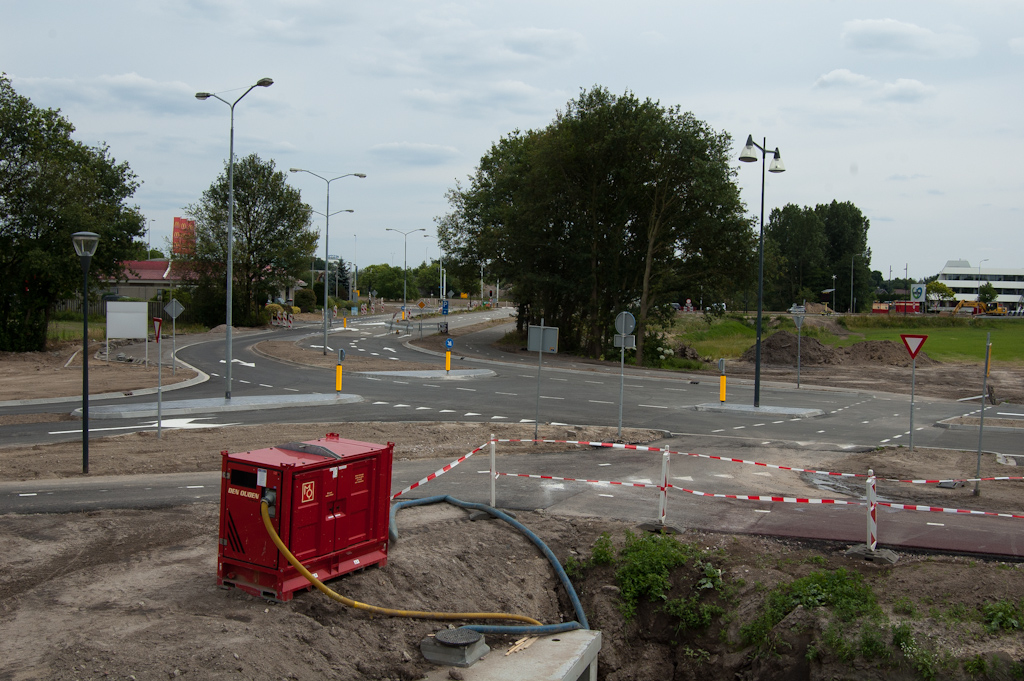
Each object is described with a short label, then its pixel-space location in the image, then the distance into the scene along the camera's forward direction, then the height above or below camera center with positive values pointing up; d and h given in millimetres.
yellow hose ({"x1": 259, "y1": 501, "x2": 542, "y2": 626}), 6766 -2768
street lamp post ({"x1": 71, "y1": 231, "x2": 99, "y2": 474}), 13006 +549
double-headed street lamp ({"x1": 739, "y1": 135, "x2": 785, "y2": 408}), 23562 +4999
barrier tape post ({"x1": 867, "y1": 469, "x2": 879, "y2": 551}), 8656 -2322
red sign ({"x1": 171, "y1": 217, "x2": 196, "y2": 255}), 65000 +5589
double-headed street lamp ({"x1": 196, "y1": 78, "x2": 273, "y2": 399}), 22047 +4156
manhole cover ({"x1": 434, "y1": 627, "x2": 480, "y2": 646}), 6633 -2972
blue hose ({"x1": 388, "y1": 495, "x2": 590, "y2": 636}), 7344 -2982
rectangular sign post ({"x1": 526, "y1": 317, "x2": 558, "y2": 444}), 16312 -572
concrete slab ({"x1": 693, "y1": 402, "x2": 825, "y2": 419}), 23922 -3061
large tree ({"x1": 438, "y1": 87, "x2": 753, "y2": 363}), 39781 +5897
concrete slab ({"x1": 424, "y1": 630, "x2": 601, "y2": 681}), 6508 -3241
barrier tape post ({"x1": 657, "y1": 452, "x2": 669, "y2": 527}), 9797 -2415
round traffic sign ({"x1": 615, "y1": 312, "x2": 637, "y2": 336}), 17516 -206
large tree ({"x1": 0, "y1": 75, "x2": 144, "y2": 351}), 38000 +4288
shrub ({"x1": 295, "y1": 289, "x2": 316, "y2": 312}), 96188 +937
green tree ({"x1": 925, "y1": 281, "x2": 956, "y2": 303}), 121438 +5023
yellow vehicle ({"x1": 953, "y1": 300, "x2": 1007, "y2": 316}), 112031 +2316
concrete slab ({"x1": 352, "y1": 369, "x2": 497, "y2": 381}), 32888 -2910
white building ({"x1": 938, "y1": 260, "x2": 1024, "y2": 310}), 162375 +9279
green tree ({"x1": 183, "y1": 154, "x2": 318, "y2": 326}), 64500 +5813
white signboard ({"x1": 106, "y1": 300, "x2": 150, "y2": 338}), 32531 -792
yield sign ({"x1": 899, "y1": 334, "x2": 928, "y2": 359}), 15649 -461
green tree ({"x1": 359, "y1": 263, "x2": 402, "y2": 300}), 162750 +6275
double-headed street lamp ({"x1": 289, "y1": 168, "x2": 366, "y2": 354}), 42594 +4951
